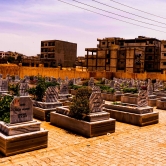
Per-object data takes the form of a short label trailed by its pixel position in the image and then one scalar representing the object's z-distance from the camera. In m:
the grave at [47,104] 11.25
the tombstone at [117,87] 21.25
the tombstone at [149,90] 18.75
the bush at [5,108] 7.56
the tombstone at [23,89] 14.95
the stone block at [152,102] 17.61
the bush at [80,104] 8.99
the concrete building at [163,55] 68.59
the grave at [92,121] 8.59
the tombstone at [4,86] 17.38
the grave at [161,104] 16.11
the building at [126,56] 65.12
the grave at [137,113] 10.87
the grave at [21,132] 6.44
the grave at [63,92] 15.71
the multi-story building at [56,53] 77.99
